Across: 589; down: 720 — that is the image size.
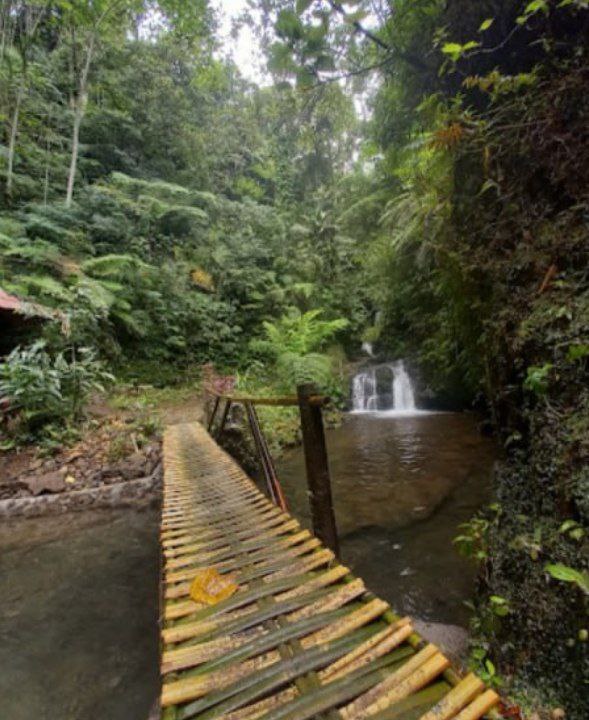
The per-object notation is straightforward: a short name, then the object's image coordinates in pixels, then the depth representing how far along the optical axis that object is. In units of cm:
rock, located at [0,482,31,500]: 462
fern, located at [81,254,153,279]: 902
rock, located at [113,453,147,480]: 512
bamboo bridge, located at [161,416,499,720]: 94
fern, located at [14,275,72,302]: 730
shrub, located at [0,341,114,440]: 534
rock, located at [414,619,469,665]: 217
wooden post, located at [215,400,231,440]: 514
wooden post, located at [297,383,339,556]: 226
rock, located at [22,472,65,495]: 468
